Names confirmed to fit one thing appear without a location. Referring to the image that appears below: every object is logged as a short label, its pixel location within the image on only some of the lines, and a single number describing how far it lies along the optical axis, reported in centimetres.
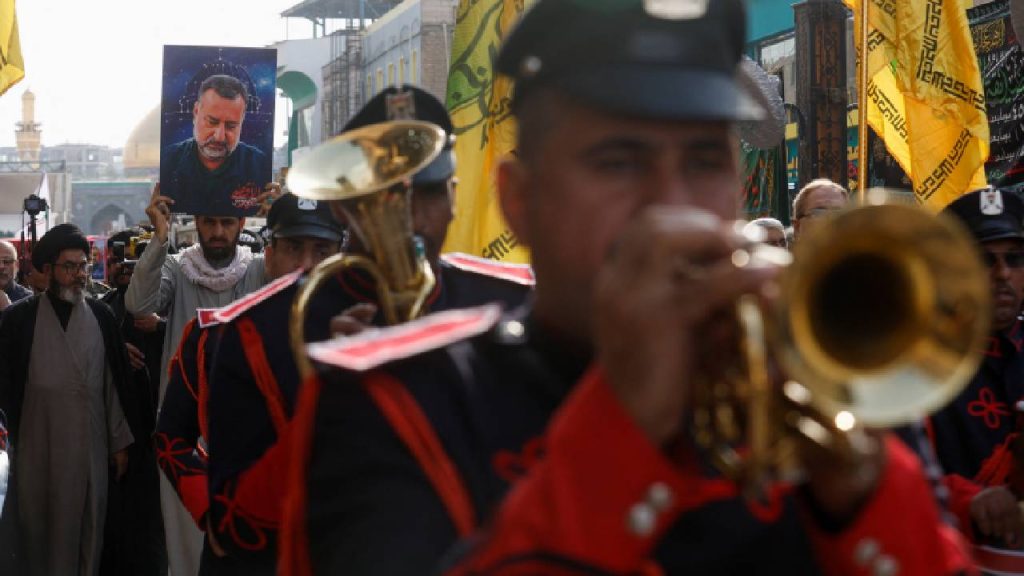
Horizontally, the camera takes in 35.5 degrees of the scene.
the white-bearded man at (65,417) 888
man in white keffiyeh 808
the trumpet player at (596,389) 164
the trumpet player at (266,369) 408
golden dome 10494
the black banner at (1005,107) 959
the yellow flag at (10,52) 845
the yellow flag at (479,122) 774
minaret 11719
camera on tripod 1455
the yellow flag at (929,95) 817
